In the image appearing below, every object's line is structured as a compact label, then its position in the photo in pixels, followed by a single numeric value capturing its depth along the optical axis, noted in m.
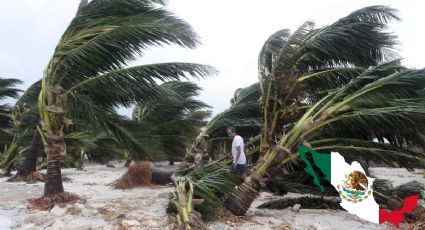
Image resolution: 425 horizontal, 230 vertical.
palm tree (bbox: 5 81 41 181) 9.70
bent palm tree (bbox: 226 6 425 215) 6.06
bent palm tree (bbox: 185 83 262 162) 9.59
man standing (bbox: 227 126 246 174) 7.23
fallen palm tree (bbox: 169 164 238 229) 5.34
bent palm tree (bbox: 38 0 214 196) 7.00
